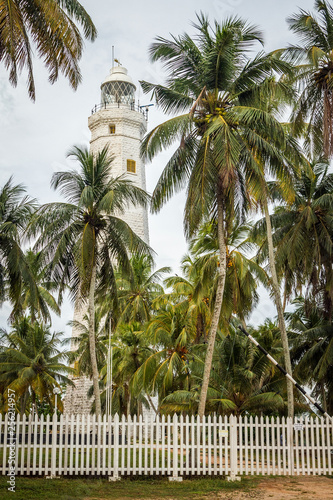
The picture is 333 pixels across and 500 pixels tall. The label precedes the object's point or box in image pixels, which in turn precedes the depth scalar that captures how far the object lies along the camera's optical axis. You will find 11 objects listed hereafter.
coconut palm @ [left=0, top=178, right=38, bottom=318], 16.75
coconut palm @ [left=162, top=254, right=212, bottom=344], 22.05
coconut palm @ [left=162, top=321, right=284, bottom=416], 21.48
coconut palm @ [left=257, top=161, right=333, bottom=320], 21.53
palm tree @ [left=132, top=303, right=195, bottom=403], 25.41
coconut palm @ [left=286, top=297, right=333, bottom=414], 23.70
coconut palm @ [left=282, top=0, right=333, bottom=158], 16.38
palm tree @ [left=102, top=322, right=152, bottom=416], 30.45
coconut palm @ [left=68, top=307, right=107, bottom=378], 36.97
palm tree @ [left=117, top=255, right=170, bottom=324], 32.16
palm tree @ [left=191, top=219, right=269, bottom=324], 21.44
